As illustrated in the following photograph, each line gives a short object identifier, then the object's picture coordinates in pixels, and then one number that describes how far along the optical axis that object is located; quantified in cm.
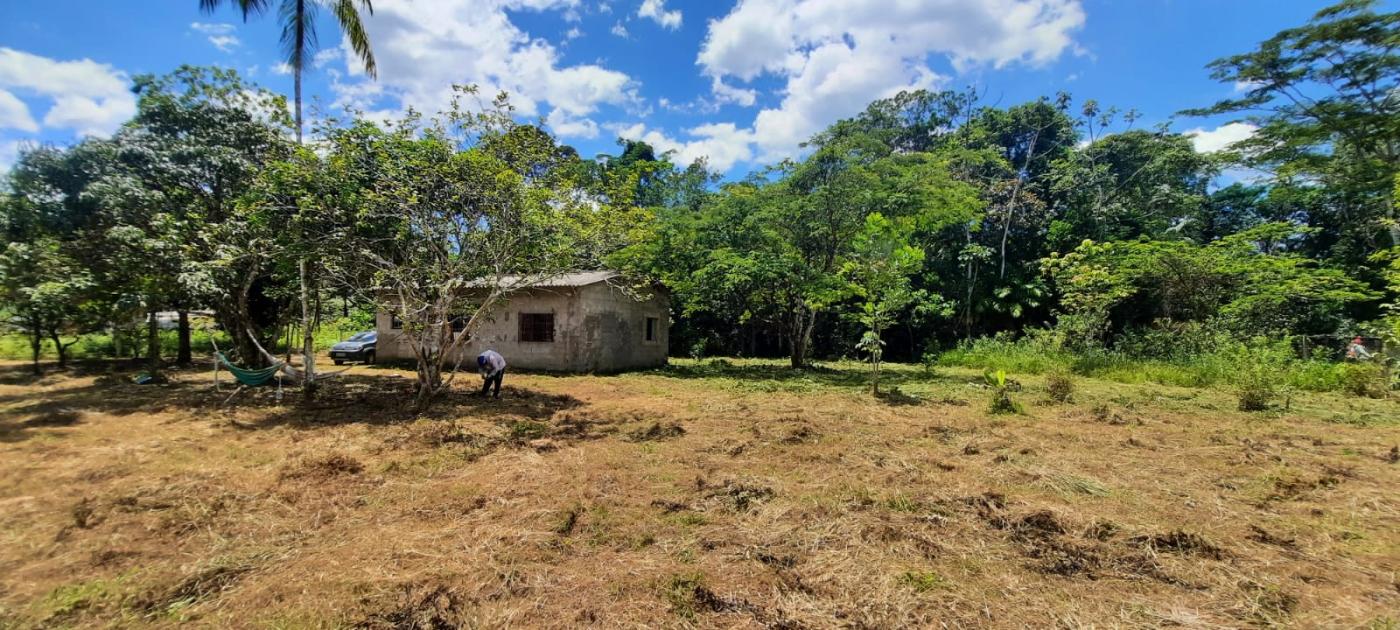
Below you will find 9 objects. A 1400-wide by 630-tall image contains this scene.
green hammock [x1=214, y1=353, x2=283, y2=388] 930
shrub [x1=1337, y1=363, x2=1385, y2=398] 1106
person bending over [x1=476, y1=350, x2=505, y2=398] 1064
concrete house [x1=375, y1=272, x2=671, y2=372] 1538
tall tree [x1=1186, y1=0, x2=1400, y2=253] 1436
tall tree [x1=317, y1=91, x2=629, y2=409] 860
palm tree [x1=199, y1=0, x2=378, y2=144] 1140
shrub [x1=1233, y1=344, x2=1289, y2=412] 962
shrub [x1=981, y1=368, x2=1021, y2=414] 943
